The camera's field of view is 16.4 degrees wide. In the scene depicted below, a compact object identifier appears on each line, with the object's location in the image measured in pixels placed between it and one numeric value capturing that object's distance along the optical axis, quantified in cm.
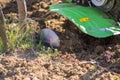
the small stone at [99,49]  362
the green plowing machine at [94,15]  382
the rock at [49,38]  364
